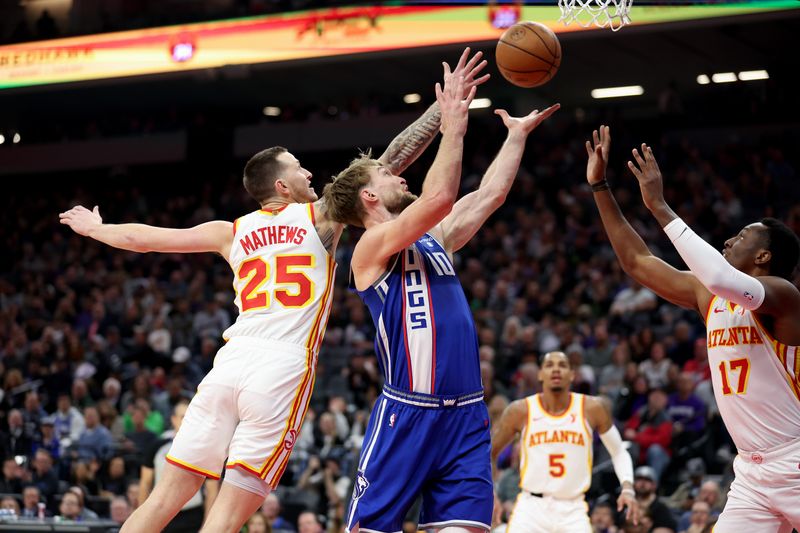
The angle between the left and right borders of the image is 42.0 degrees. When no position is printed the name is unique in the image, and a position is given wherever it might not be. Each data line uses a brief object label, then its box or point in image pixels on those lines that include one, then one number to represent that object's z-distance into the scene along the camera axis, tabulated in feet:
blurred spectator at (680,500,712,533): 32.22
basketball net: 21.86
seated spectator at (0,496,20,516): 38.00
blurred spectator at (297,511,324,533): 35.09
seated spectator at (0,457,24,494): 43.32
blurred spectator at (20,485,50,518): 38.86
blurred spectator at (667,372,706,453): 38.81
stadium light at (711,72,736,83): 65.82
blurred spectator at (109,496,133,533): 37.40
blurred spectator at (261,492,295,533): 36.58
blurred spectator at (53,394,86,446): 48.83
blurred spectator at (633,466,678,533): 33.22
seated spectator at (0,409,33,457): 47.01
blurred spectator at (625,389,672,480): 38.58
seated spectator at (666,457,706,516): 35.68
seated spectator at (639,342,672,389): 42.91
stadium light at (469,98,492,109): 74.98
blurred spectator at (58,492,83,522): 37.32
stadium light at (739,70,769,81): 64.48
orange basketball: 19.29
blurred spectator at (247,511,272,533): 34.19
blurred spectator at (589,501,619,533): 33.60
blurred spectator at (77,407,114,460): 45.42
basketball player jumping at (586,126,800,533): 16.60
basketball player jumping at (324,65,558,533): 15.25
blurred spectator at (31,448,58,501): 43.16
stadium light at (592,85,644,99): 70.33
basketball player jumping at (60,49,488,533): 17.20
